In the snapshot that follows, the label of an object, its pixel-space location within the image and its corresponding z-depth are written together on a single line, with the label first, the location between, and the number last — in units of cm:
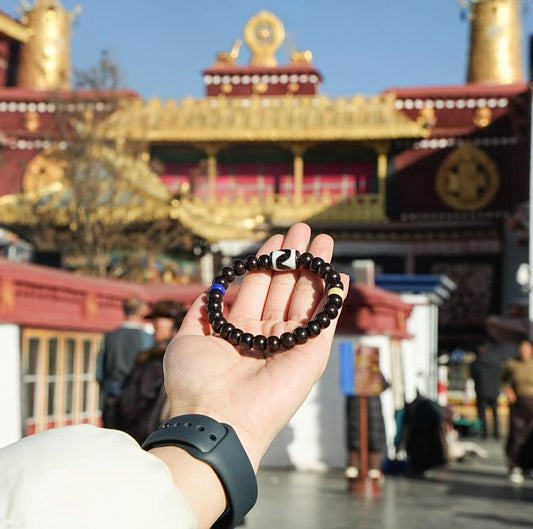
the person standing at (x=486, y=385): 2106
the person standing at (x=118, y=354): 942
